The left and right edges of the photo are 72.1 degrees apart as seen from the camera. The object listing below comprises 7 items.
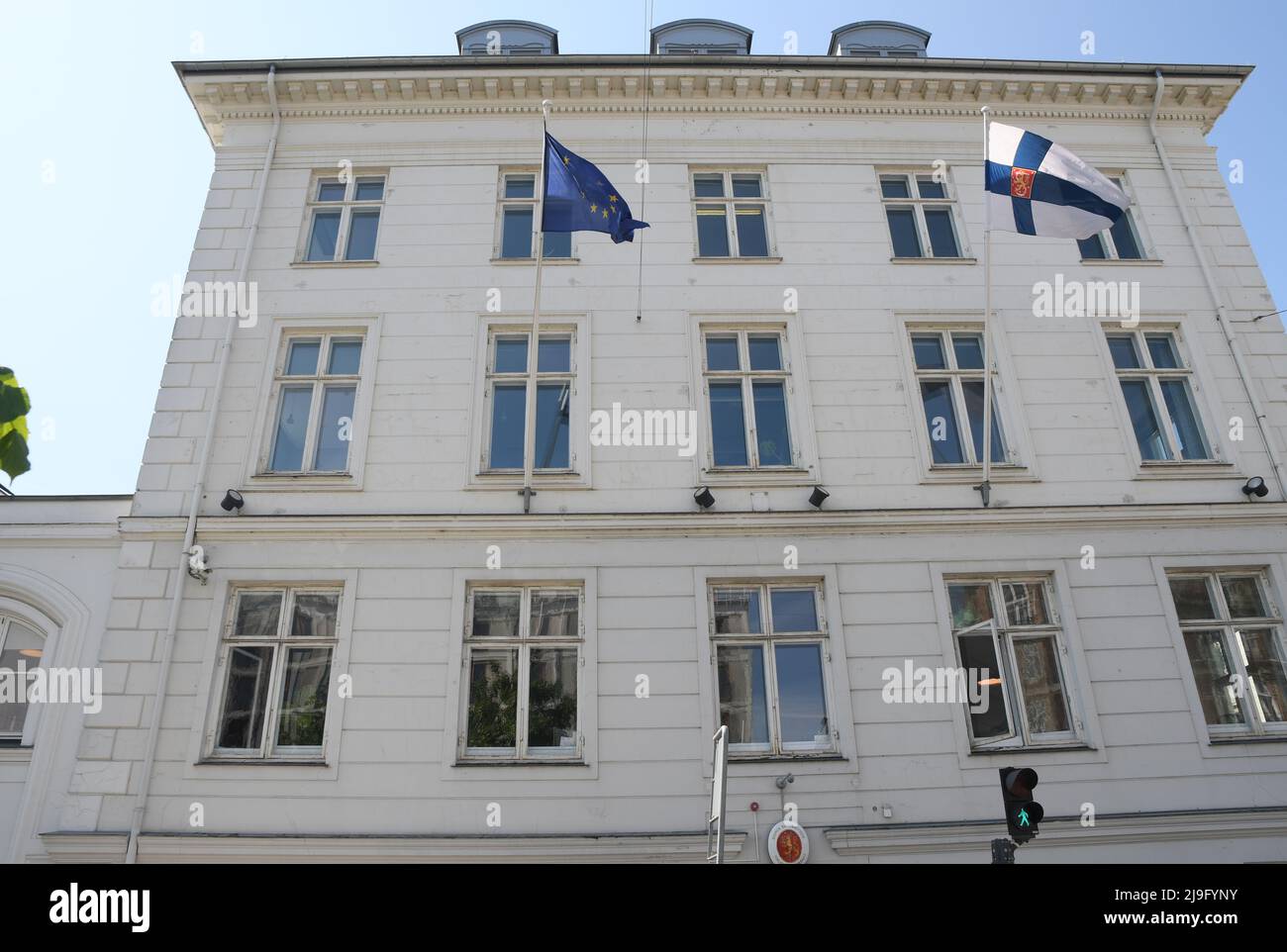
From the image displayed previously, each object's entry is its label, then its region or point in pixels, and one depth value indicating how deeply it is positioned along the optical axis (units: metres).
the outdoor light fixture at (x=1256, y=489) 11.98
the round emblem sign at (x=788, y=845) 9.88
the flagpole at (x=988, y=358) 11.54
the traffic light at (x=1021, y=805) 8.19
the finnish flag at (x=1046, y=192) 11.51
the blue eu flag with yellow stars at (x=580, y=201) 11.51
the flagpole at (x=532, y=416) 11.46
